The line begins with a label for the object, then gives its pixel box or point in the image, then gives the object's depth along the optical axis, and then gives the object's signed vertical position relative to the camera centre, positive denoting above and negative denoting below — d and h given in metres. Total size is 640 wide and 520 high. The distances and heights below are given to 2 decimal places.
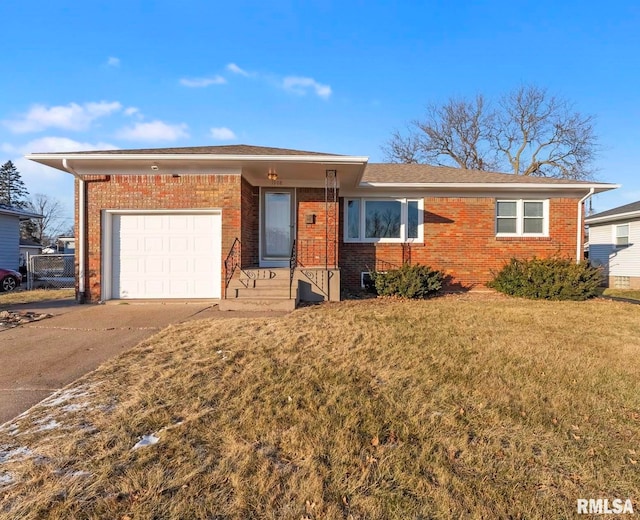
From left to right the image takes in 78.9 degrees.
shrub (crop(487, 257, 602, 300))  9.78 -0.59
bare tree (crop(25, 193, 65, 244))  55.12 +4.00
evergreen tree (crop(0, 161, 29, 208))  53.91 +9.05
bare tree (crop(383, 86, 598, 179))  30.00 +9.06
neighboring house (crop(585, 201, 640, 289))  16.34 +0.66
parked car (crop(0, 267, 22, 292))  13.88 -1.07
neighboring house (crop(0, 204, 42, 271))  17.38 +0.69
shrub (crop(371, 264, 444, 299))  9.75 -0.67
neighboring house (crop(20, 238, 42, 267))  24.12 +0.12
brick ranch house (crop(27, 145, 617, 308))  8.92 +0.89
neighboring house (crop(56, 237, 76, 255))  38.16 +0.56
